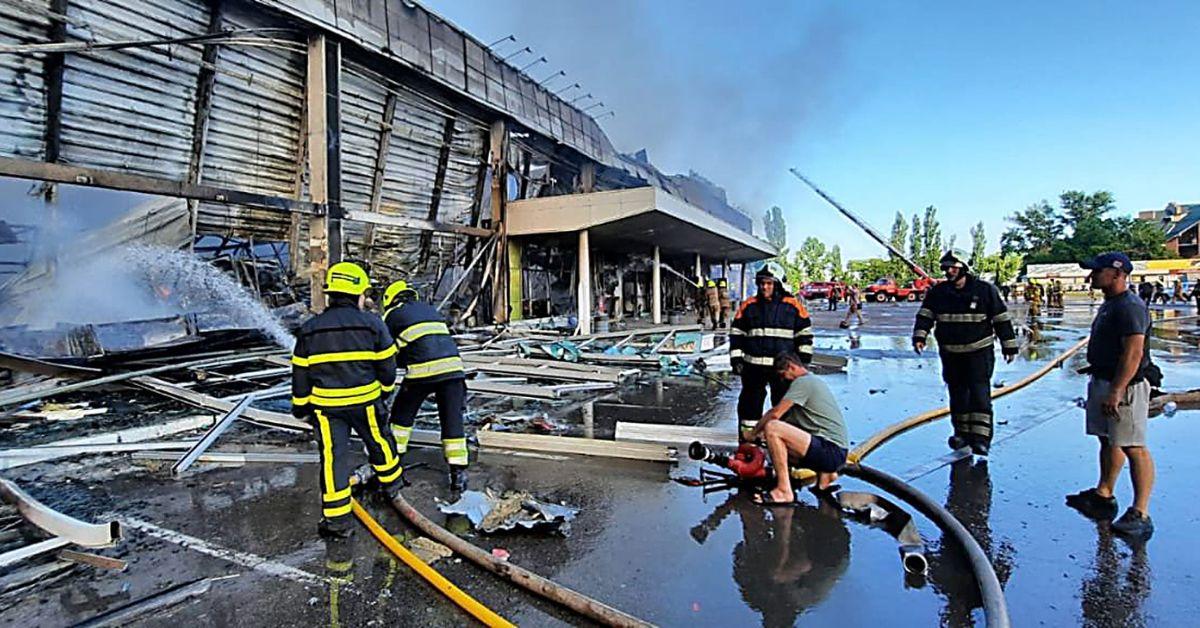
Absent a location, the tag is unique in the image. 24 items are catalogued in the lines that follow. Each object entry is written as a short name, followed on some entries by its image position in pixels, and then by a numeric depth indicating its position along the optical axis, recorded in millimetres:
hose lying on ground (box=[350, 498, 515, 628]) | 2518
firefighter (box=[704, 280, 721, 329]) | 17281
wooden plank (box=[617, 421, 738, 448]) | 5504
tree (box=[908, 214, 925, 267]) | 65081
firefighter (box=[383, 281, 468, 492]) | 4332
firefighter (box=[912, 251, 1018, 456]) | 4996
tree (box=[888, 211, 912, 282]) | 74500
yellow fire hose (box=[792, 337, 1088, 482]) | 4570
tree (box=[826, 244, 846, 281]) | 60469
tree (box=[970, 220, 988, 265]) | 68825
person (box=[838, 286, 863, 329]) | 20453
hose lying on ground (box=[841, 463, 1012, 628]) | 2404
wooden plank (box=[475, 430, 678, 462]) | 4977
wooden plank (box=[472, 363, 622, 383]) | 8688
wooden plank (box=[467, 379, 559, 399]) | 7648
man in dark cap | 3553
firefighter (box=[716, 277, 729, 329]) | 18047
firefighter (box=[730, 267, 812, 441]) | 4996
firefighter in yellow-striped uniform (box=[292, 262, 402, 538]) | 3502
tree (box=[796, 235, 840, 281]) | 56031
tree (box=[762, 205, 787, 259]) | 95312
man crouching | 3965
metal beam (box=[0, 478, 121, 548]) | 3281
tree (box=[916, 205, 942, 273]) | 67688
